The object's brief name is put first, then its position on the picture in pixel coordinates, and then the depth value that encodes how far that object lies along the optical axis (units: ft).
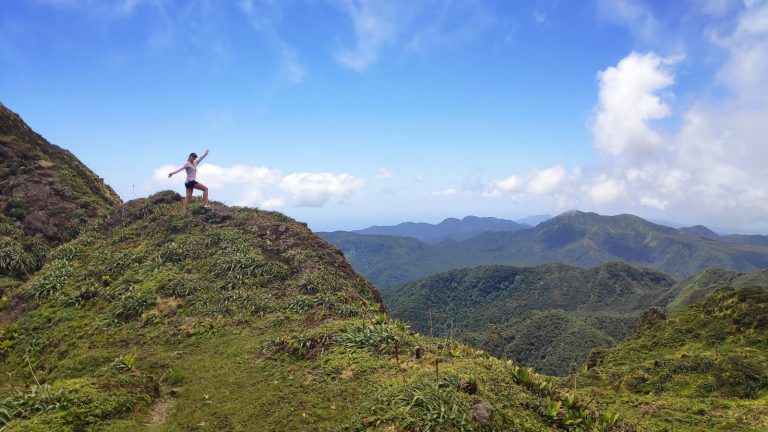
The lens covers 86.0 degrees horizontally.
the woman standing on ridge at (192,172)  66.33
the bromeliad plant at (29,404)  25.09
